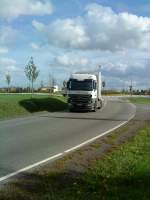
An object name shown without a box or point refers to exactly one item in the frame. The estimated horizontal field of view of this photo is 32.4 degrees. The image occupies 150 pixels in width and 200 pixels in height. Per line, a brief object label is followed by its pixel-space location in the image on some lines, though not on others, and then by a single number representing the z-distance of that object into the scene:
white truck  21.10
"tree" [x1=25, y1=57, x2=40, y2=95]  34.09
